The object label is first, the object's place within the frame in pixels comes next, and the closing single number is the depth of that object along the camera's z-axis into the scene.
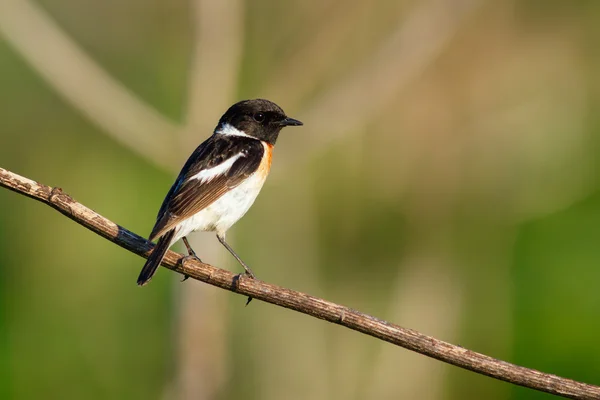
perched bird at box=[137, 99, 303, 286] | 9.20
